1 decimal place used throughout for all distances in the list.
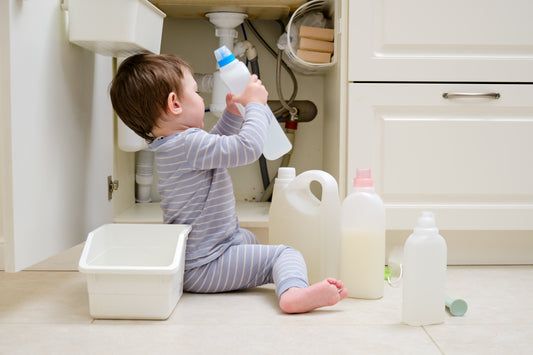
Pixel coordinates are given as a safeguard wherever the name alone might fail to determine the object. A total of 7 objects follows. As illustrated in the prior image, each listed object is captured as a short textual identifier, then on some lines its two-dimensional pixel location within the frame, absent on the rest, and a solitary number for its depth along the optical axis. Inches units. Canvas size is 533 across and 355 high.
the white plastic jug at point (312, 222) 54.4
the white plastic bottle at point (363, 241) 50.6
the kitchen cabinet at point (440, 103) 61.0
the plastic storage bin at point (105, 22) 52.2
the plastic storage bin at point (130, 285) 43.5
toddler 50.3
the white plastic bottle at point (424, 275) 42.8
